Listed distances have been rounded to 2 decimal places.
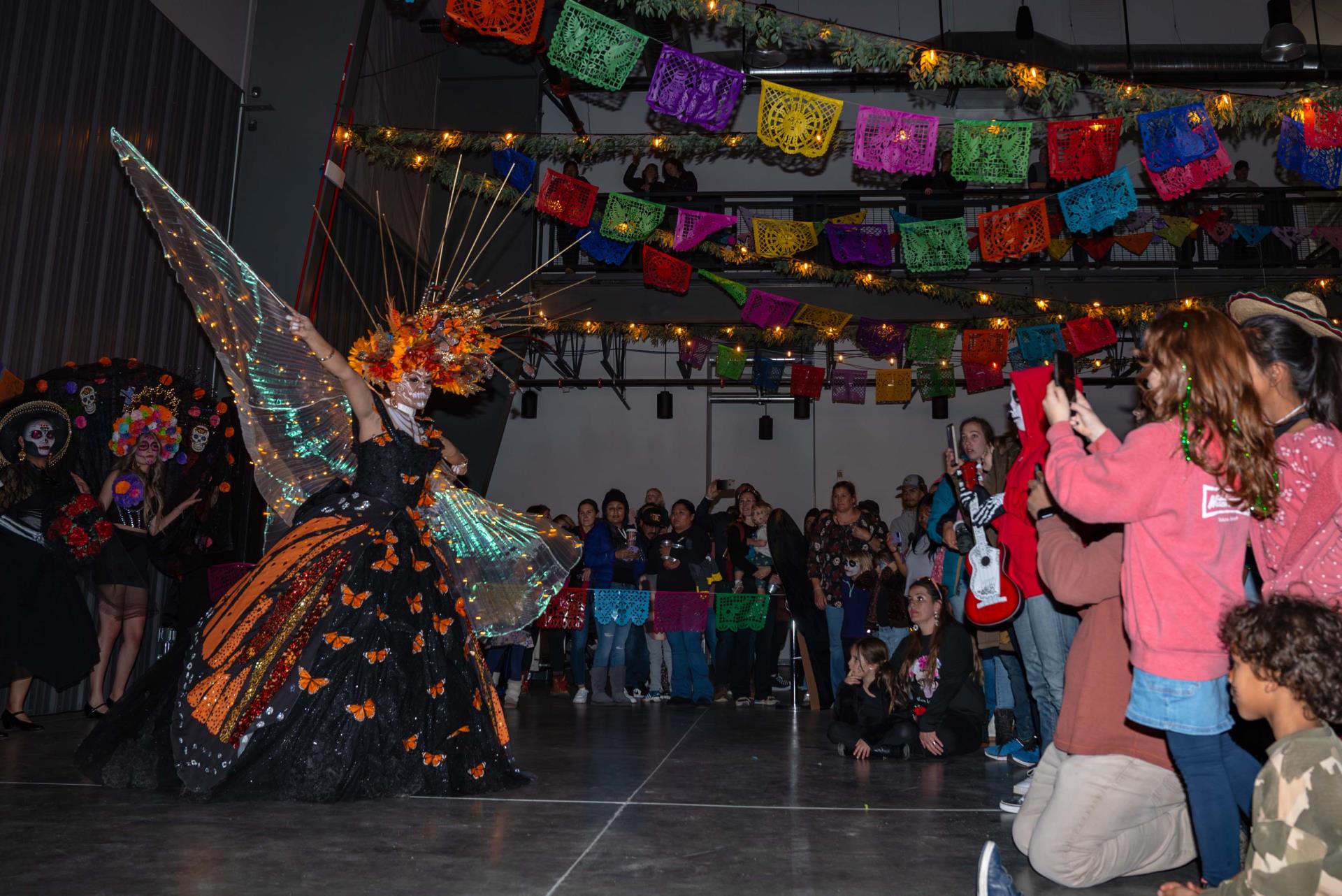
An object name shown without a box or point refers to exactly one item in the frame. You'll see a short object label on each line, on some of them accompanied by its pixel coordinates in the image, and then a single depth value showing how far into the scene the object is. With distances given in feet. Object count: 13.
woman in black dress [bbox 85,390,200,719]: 17.89
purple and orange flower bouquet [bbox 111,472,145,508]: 17.98
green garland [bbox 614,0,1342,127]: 17.69
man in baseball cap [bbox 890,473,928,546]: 26.20
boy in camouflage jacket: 5.65
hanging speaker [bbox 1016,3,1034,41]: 38.78
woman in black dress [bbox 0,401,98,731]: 15.94
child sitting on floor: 15.62
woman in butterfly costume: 10.57
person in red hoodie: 11.10
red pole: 19.72
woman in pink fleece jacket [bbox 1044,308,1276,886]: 6.84
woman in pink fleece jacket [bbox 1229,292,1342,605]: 7.26
